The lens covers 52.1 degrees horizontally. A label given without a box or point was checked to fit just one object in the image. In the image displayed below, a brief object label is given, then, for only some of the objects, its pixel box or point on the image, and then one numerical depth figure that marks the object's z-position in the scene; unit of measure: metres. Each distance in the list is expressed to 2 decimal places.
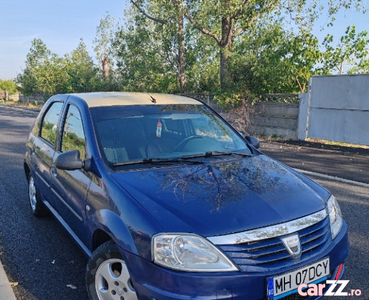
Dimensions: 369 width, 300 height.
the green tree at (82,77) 32.19
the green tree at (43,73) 41.97
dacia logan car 2.23
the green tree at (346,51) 14.16
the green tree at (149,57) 20.56
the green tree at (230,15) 14.40
